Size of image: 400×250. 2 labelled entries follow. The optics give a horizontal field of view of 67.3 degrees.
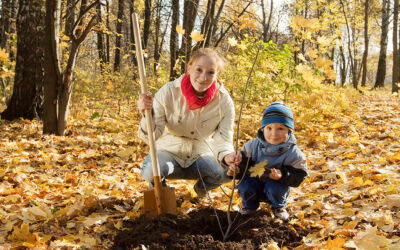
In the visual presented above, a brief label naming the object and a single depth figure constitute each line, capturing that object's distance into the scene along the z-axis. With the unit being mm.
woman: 2258
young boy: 2002
